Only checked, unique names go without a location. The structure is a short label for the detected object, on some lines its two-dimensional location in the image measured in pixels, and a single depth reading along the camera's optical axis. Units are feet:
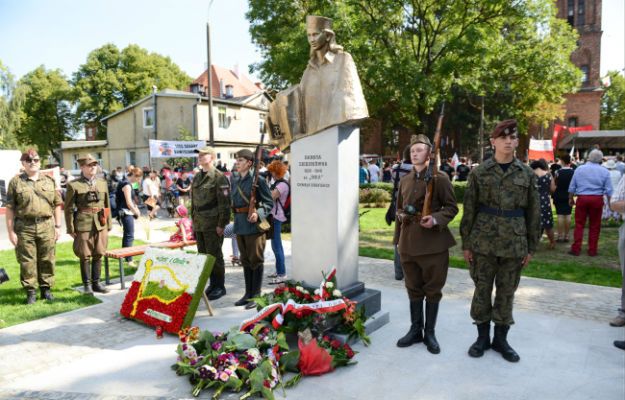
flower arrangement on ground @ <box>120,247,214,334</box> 16.79
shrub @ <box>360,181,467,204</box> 61.62
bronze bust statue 15.62
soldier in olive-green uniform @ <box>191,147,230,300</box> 20.39
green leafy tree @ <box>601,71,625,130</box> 199.17
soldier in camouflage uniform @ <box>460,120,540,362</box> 13.42
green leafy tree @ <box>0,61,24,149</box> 120.88
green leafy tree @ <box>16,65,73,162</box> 155.63
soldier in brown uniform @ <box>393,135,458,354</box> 14.39
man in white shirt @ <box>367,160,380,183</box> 74.69
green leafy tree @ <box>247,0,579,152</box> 61.52
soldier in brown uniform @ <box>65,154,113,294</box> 21.30
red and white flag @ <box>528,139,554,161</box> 77.28
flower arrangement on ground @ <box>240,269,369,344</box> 14.47
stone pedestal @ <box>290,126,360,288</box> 15.69
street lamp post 58.34
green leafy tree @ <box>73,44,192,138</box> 140.46
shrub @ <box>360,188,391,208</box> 60.13
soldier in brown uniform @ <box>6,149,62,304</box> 20.01
